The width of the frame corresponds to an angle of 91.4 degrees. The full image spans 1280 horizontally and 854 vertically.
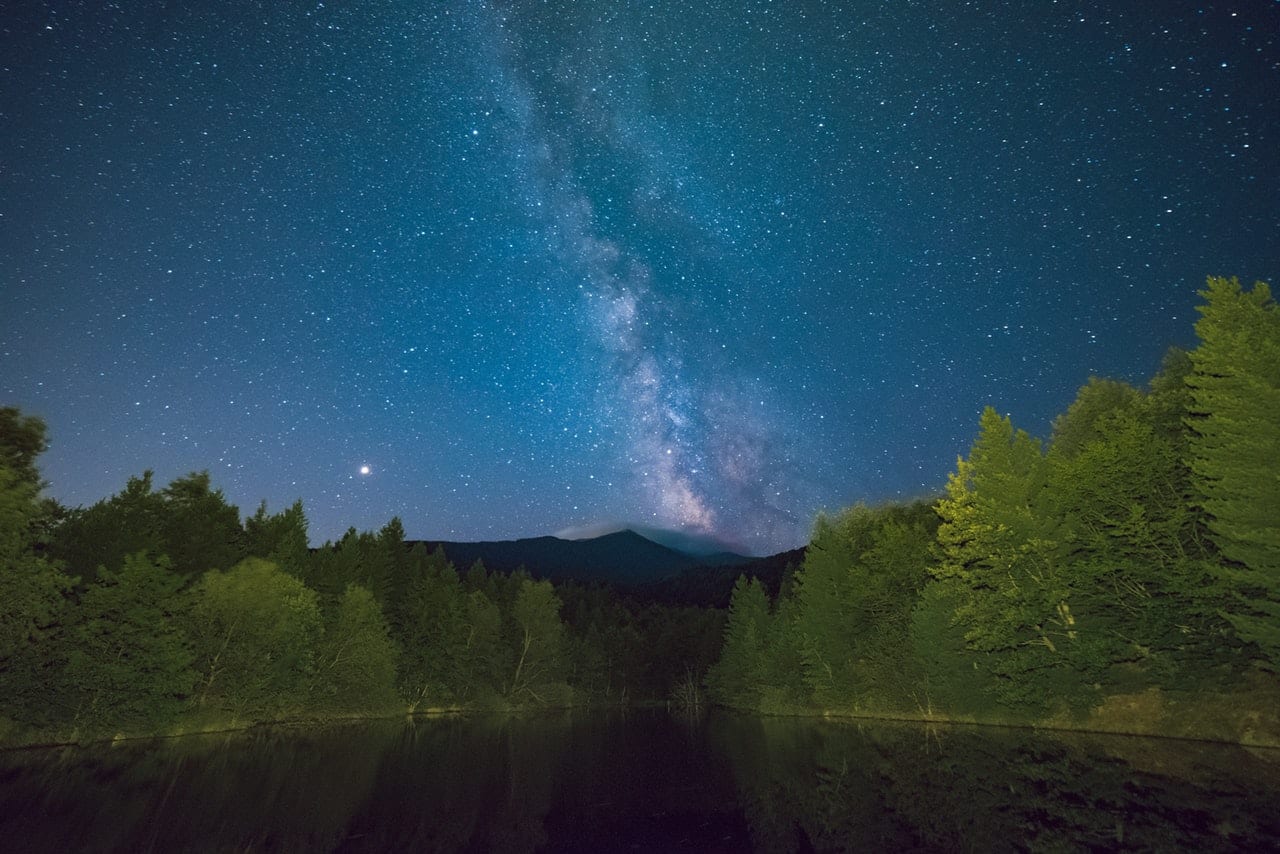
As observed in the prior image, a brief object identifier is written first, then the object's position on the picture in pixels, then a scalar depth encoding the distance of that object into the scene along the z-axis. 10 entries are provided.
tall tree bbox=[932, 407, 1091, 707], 30.84
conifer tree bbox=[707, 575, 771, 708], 73.57
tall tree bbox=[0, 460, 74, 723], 23.31
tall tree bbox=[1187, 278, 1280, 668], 19.92
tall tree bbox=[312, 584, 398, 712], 51.69
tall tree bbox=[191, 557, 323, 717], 38.84
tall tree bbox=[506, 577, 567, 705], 80.62
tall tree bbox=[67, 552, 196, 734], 29.52
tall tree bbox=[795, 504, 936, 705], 48.31
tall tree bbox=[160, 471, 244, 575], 42.59
